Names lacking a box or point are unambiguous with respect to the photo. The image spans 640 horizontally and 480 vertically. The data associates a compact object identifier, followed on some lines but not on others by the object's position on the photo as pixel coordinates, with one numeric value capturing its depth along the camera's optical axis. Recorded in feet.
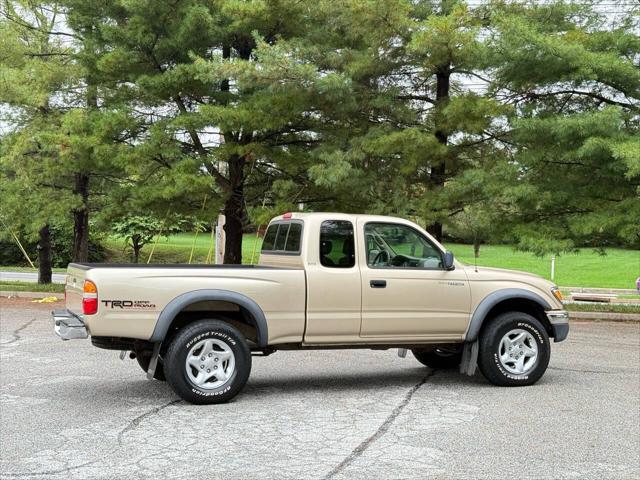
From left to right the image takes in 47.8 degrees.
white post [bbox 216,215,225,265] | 76.33
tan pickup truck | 21.99
